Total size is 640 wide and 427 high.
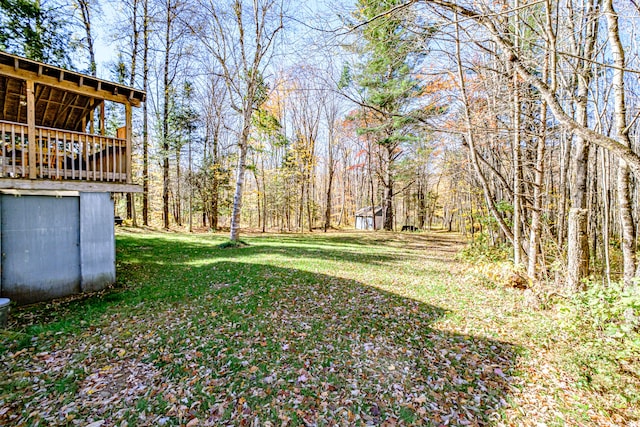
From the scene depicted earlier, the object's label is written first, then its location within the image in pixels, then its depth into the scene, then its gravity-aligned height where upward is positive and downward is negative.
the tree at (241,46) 10.89 +6.90
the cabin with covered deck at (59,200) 5.41 +0.33
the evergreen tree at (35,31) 10.23 +7.37
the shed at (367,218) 28.98 -0.64
